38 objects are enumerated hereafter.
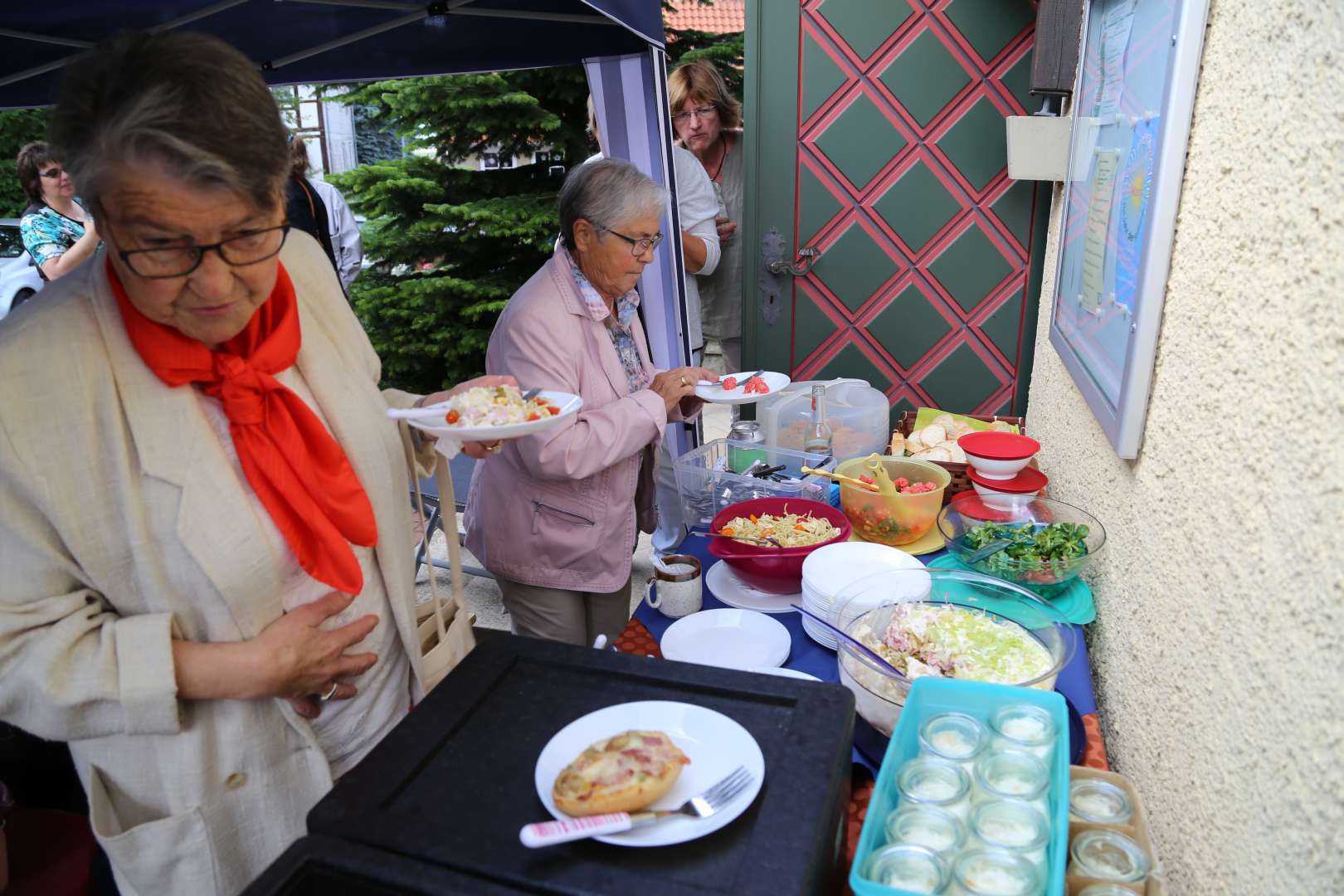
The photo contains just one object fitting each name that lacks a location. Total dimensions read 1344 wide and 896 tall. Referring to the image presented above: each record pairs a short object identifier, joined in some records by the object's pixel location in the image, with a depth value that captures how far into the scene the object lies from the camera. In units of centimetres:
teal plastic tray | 95
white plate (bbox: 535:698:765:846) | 82
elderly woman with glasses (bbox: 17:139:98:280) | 432
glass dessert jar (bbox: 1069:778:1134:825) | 110
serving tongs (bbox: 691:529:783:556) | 198
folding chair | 390
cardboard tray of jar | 100
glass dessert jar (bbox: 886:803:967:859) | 98
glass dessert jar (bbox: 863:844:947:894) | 93
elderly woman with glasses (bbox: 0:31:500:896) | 110
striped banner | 327
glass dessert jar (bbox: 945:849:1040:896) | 93
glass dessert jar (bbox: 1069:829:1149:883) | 101
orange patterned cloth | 180
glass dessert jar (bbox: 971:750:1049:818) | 104
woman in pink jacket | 218
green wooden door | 390
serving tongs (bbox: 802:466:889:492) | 221
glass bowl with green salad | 182
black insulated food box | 77
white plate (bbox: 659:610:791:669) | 169
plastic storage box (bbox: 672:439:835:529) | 237
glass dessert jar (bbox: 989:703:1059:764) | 112
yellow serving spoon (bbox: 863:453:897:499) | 219
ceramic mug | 188
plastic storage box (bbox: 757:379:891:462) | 280
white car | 458
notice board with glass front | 136
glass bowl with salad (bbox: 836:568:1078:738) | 141
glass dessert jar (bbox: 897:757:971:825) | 104
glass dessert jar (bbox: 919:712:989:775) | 111
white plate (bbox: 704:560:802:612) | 194
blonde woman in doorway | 415
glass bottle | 271
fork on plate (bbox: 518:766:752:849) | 79
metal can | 261
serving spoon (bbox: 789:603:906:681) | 138
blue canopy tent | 261
